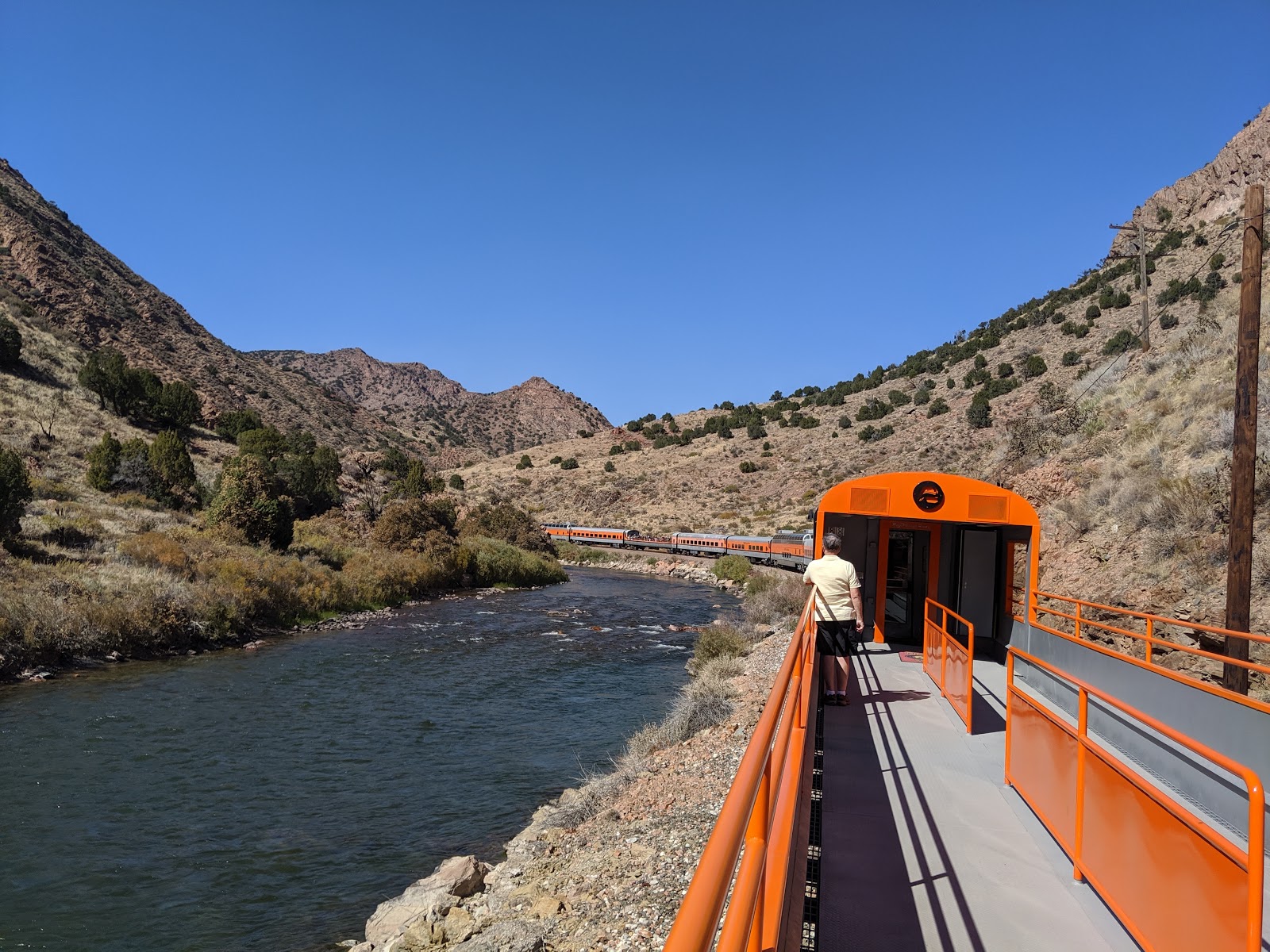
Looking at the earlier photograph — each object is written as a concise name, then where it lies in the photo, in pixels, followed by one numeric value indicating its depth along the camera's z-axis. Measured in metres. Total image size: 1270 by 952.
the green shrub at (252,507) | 28.42
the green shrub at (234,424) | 48.03
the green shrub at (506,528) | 46.19
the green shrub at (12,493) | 21.09
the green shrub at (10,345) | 41.78
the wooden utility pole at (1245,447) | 10.61
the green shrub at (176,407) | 44.50
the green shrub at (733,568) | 43.22
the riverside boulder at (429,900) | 7.56
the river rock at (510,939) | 6.29
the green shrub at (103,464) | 30.59
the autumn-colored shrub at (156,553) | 22.06
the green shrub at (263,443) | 41.75
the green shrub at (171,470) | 31.78
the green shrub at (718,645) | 20.61
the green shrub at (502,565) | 37.62
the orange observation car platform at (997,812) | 3.25
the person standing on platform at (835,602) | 9.62
